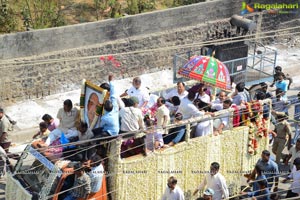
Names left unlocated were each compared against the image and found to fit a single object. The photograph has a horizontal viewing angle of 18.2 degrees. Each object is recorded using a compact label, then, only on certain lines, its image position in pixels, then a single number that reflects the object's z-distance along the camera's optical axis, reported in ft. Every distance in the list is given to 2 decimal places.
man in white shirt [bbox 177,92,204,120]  52.32
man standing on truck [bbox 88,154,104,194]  44.43
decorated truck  44.94
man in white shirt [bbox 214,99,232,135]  51.49
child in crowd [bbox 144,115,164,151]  47.66
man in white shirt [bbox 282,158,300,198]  50.75
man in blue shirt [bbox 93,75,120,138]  46.43
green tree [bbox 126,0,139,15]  90.48
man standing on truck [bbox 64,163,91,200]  43.58
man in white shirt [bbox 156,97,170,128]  50.79
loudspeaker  76.61
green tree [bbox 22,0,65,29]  82.98
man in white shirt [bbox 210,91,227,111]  56.05
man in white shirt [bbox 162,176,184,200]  46.26
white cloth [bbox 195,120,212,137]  50.75
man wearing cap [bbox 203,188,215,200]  45.79
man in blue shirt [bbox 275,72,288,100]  68.94
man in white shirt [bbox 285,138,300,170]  54.61
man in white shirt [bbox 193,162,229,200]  48.59
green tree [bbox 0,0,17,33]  80.89
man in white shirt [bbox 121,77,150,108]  56.05
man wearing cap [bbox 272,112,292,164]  60.84
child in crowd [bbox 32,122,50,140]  53.96
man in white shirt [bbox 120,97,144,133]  48.84
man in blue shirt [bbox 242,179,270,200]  49.99
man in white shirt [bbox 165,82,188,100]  56.30
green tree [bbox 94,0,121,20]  88.36
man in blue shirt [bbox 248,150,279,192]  50.83
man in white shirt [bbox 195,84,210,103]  57.45
